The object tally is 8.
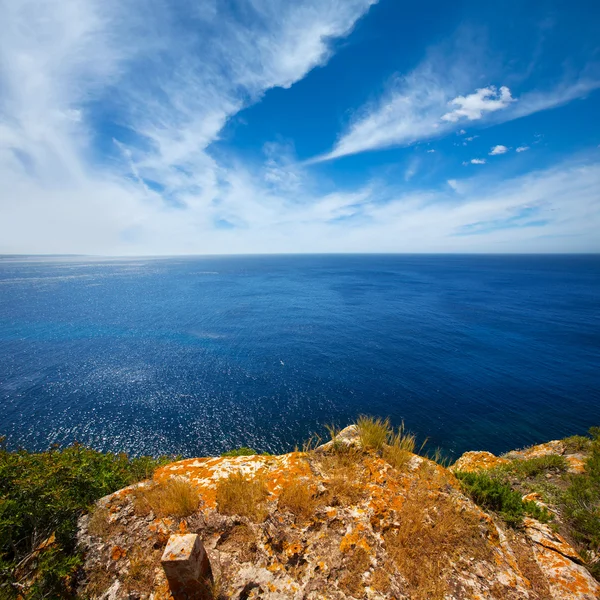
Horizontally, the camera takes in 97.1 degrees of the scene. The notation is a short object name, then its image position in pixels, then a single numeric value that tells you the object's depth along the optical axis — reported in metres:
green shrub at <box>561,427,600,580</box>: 6.70
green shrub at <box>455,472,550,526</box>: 6.81
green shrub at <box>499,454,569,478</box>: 12.22
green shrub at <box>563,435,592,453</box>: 15.34
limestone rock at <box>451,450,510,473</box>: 13.60
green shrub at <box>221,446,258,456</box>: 14.53
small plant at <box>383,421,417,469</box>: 7.50
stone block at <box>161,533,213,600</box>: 4.01
